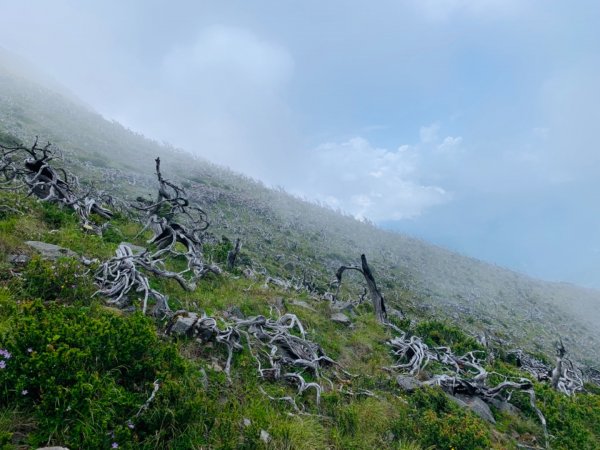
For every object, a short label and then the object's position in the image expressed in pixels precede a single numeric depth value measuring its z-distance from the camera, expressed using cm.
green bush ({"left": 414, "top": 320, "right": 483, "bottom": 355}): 1202
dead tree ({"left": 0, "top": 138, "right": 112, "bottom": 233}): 1003
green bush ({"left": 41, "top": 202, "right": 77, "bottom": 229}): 858
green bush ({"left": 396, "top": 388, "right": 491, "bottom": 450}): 527
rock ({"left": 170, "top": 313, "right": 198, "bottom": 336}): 568
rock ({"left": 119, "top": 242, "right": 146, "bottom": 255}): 871
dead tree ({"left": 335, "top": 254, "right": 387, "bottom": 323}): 1248
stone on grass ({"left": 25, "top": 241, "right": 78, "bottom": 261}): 649
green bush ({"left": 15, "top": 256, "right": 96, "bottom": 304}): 523
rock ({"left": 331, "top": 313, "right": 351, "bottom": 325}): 1024
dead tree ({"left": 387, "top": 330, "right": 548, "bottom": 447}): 812
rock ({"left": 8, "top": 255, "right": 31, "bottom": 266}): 586
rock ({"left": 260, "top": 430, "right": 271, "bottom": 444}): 393
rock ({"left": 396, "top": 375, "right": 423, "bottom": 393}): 727
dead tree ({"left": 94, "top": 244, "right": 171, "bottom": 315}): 611
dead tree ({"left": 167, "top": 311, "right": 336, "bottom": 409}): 586
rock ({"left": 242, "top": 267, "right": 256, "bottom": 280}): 1282
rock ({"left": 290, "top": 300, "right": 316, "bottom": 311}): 1042
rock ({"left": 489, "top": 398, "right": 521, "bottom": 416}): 798
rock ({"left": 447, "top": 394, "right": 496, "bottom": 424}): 731
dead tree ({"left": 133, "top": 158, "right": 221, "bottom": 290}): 924
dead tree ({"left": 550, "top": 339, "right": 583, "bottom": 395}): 1122
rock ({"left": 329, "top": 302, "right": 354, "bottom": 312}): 1163
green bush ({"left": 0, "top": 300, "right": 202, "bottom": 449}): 312
